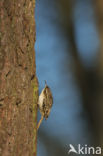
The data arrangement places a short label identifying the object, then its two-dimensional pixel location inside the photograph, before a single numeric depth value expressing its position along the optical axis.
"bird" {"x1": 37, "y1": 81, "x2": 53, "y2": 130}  4.91
